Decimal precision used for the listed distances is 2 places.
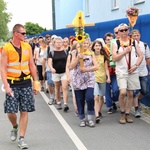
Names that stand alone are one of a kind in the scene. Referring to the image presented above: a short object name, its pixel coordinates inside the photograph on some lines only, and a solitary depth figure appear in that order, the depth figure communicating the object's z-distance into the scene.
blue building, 20.43
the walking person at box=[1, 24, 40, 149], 7.89
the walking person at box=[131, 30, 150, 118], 10.61
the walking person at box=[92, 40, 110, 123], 10.78
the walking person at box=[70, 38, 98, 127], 9.84
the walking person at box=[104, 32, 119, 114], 11.05
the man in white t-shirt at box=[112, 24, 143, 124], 9.93
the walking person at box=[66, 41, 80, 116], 10.16
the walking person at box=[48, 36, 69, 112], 12.54
